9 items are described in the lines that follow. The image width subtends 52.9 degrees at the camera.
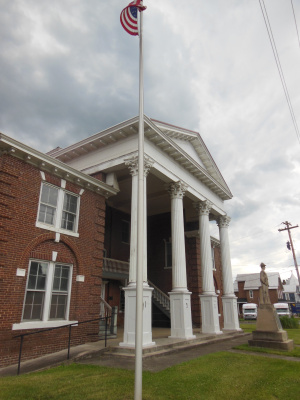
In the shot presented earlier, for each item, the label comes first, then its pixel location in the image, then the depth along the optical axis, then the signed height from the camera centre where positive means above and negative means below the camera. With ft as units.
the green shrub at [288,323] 85.66 -3.01
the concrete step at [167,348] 34.47 -4.17
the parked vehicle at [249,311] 166.40 +0.62
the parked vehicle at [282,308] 166.09 +1.97
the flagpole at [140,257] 18.05 +3.72
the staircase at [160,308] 69.77 +1.10
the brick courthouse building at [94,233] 34.78 +11.32
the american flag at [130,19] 29.30 +26.99
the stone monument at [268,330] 42.09 -2.49
